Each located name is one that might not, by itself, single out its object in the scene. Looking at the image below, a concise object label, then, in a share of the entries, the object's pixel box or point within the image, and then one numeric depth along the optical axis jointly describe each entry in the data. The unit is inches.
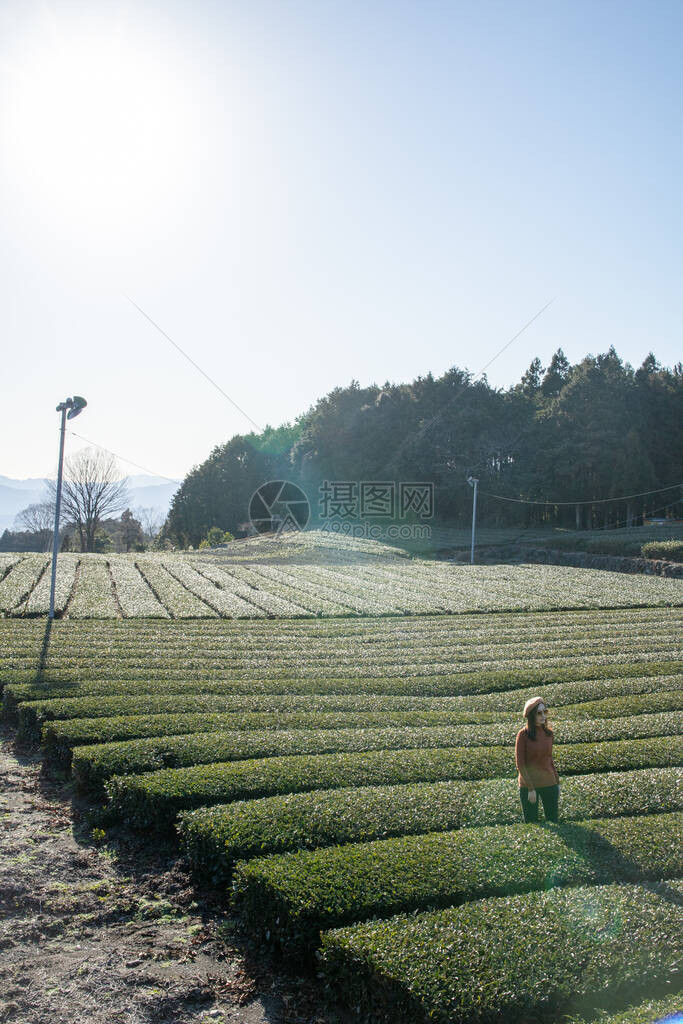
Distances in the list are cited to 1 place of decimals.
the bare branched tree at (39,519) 3129.4
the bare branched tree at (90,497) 2977.4
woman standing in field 267.7
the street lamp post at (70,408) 764.6
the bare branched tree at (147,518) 5565.9
